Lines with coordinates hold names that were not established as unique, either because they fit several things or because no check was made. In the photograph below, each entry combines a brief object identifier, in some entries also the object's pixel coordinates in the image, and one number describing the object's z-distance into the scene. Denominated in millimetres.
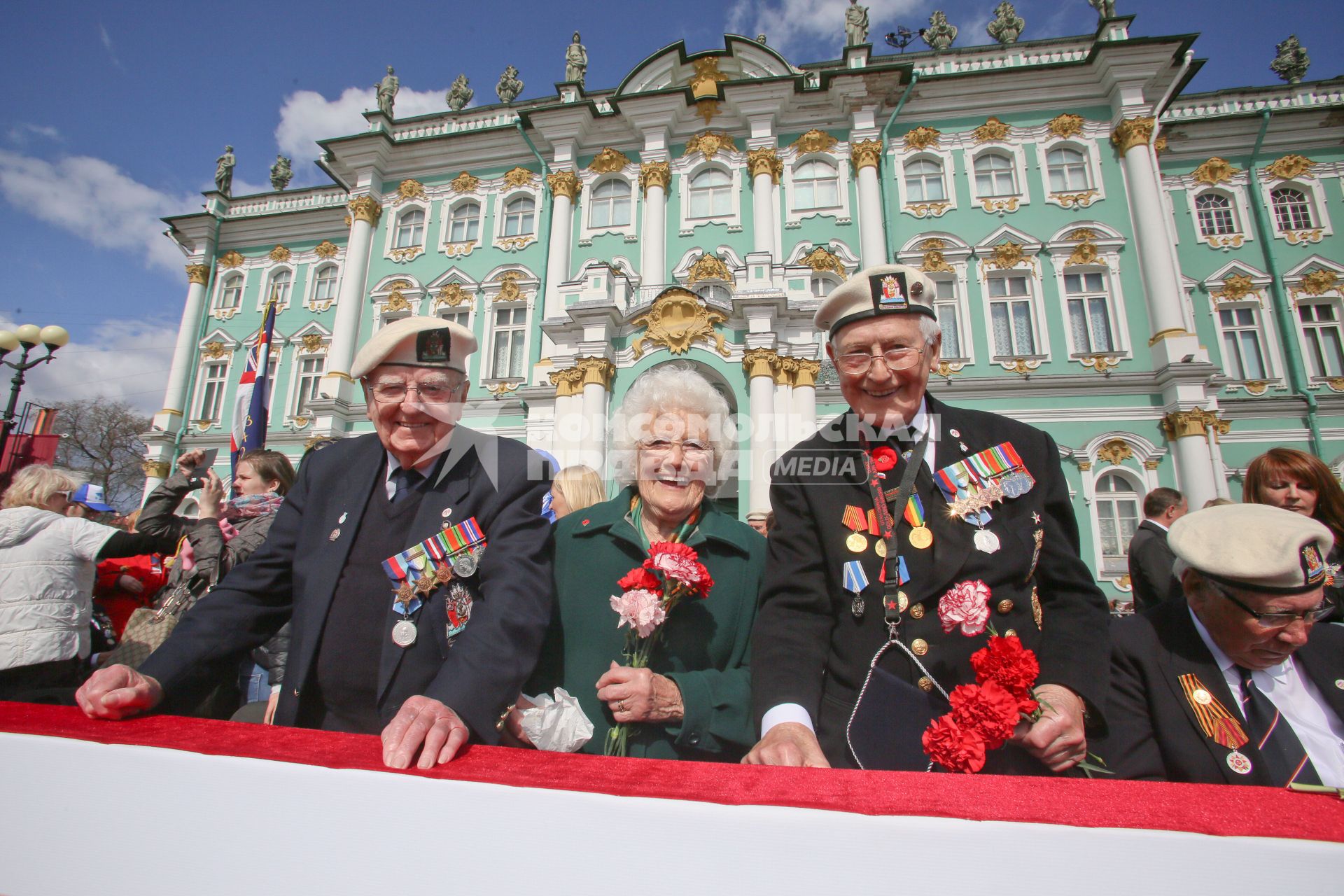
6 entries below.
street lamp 10344
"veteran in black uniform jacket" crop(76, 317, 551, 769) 1844
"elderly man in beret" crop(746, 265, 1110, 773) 1745
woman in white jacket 3176
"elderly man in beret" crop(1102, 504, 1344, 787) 1882
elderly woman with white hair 1938
